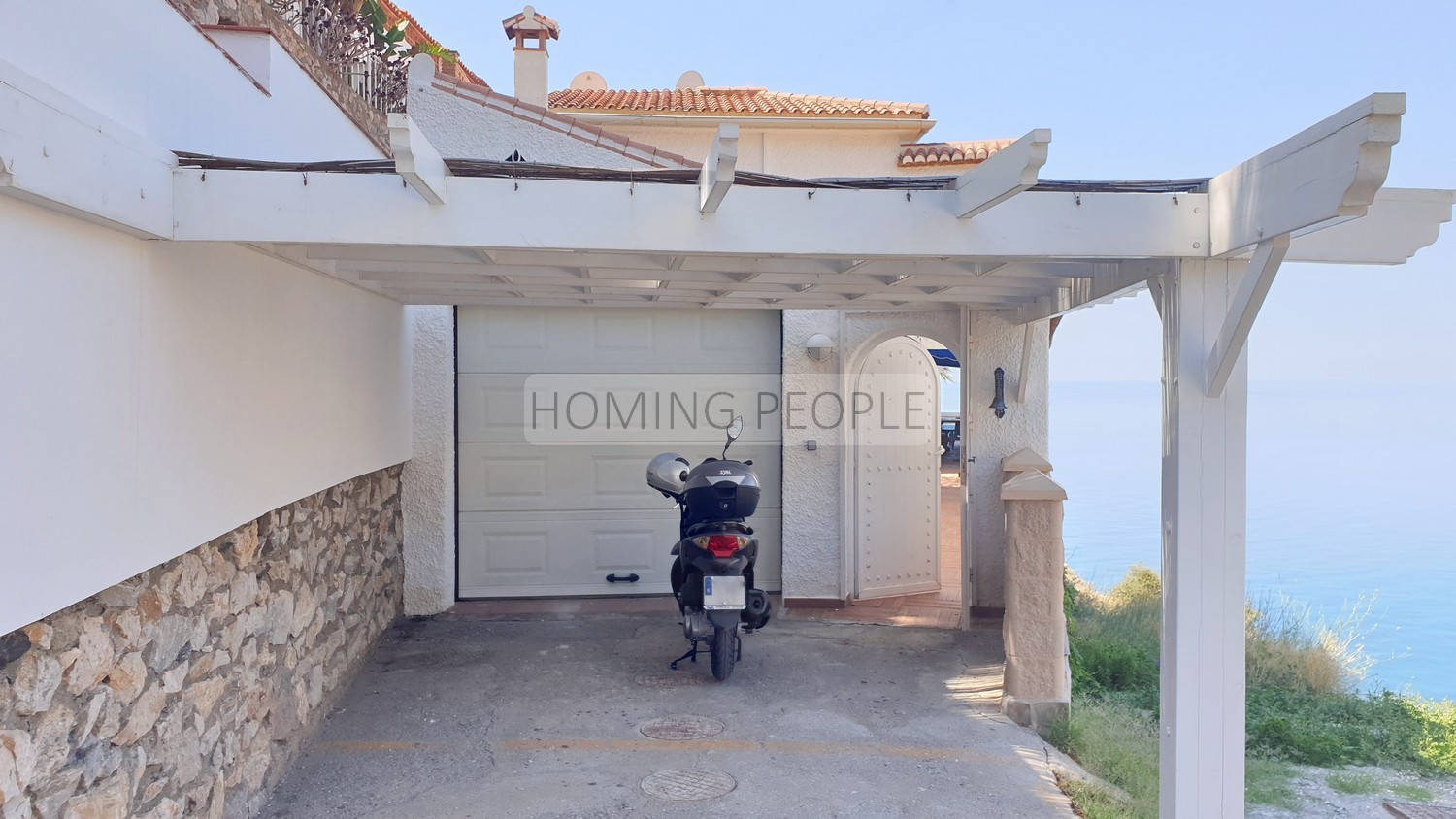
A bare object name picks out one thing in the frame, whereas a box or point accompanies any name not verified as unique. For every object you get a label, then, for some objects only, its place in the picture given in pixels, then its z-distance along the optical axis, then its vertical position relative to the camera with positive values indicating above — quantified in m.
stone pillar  5.75 -1.14
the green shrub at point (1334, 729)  6.53 -2.22
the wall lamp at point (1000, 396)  7.98 +0.17
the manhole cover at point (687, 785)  4.74 -1.82
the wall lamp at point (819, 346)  8.25 +0.58
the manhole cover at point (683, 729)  5.55 -1.80
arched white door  8.73 -0.50
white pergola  3.40 +0.68
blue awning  16.77 +1.00
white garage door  8.49 -0.32
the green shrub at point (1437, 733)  6.50 -2.24
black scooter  6.29 -0.96
